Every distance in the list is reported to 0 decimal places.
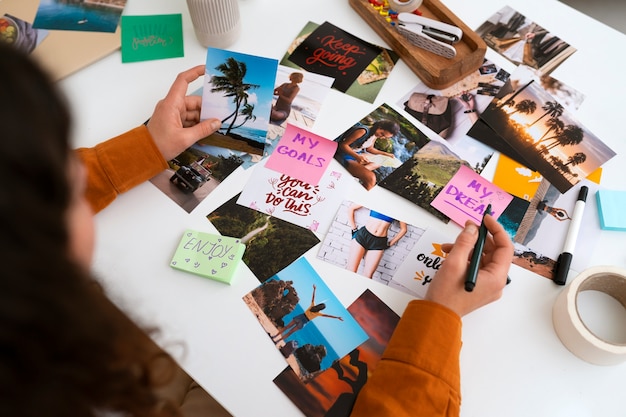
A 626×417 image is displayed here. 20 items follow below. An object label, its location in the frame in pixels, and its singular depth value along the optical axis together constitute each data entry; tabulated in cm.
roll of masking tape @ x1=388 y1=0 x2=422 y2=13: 97
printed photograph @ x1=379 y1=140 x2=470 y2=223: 81
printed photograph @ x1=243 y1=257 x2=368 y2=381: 70
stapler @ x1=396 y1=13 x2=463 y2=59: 93
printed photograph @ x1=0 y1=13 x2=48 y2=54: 98
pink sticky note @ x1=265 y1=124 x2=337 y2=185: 84
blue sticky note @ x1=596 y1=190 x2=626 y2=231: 78
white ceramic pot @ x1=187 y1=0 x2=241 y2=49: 89
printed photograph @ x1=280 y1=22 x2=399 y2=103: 93
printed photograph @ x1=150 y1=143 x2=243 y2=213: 83
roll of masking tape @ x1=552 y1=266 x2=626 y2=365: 65
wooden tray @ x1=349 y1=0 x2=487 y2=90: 91
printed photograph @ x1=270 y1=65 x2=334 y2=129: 90
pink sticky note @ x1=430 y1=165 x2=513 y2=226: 80
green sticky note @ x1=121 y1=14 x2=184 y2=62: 98
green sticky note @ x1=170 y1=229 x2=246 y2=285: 75
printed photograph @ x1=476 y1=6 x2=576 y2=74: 95
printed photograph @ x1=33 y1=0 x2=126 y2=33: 100
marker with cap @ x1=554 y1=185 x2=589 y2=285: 74
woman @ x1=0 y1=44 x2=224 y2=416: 37
